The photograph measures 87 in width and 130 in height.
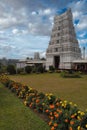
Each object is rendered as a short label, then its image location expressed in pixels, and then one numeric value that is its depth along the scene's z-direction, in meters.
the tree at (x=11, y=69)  24.65
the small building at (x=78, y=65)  31.39
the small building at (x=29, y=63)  38.30
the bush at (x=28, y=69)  26.47
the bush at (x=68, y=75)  19.98
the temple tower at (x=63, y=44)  32.25
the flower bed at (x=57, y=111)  3.94
